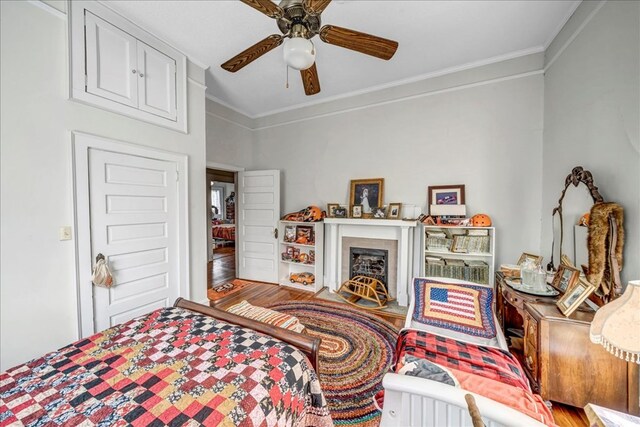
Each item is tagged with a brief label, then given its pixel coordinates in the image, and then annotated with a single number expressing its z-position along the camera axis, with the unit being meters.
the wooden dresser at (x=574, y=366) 1.34
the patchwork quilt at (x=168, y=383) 0.84
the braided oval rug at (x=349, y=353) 1.55
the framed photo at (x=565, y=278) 1.58
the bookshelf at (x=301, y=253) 3.66
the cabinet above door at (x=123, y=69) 1.86
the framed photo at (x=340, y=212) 3.62
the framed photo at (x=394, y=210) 3.28
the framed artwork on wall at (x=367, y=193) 3.42
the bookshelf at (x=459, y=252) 2.73
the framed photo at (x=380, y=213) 3.32
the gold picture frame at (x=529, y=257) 2.07
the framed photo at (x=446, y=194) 2.93
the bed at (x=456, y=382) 0.83
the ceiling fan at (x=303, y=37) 1.41
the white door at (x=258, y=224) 4.01
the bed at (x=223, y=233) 7.49
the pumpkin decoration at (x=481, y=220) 2.70
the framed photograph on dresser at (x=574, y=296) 1.39
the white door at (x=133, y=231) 2.01
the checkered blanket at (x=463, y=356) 1.17
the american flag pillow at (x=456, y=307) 1.79
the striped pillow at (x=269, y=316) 1.93
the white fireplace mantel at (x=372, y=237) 3.08
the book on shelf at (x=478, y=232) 2.76
